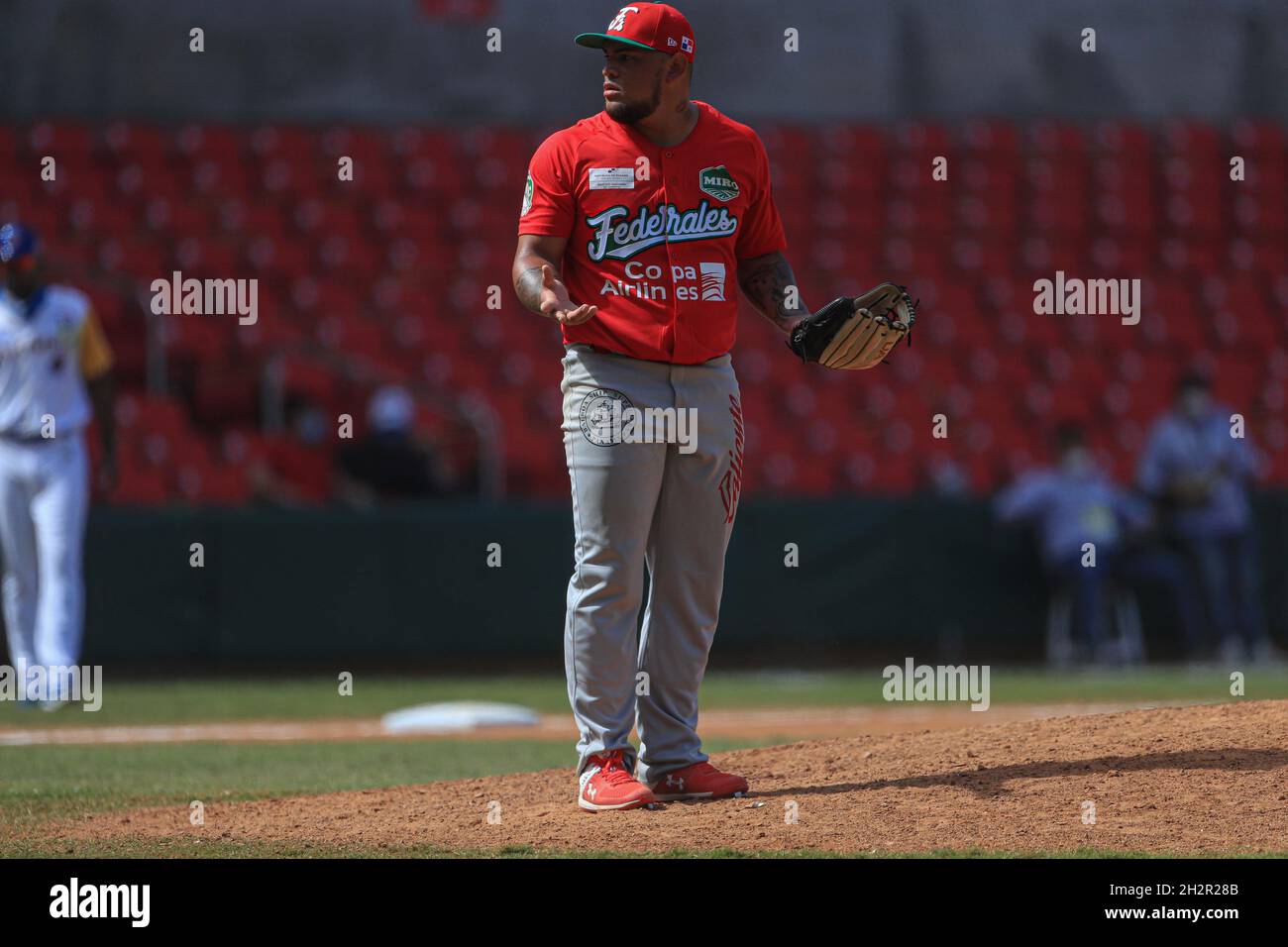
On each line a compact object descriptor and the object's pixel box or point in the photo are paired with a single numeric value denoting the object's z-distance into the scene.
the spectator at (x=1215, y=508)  13.62
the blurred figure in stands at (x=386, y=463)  13.37
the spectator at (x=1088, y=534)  13.45
